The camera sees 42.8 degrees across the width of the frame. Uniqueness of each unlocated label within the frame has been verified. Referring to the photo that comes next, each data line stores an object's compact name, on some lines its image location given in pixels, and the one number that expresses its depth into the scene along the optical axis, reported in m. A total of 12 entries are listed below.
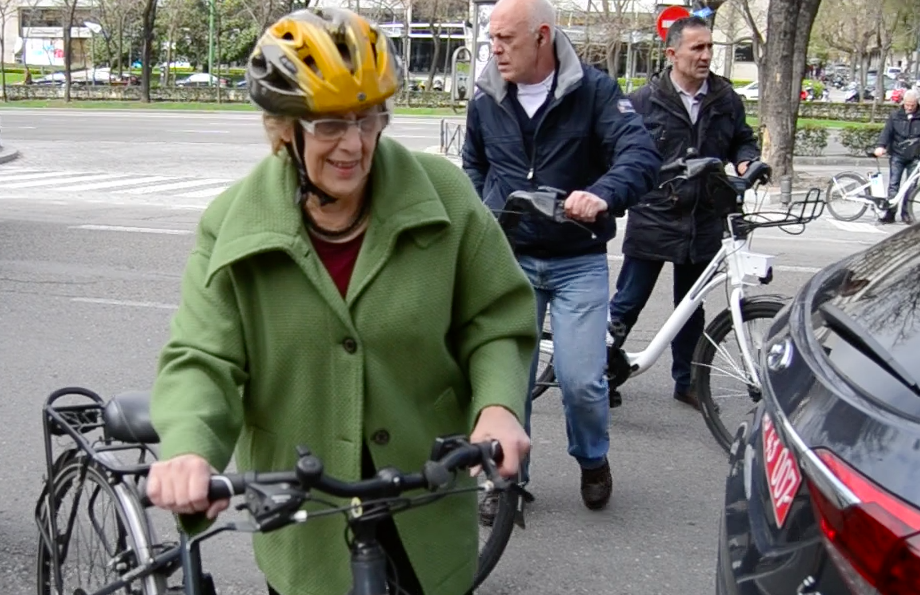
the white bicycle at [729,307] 4.96
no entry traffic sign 16.91
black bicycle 1.87
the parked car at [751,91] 52.34
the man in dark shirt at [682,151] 5.39
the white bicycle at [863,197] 15.00
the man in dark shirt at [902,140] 16.08
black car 1.86
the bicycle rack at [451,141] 20.78
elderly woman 2.14
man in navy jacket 4.07
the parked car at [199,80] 53.08
